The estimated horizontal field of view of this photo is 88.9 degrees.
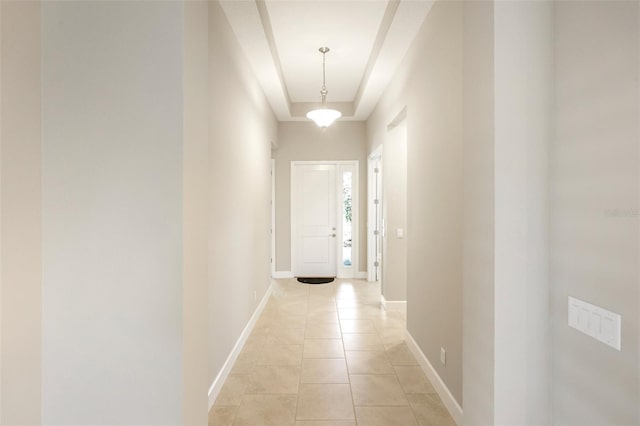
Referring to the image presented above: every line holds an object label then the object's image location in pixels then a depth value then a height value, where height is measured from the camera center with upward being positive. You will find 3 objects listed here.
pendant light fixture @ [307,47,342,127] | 4.10 +1.23
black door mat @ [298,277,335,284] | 5.89 -1.27
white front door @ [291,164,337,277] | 6.26 -0.16
